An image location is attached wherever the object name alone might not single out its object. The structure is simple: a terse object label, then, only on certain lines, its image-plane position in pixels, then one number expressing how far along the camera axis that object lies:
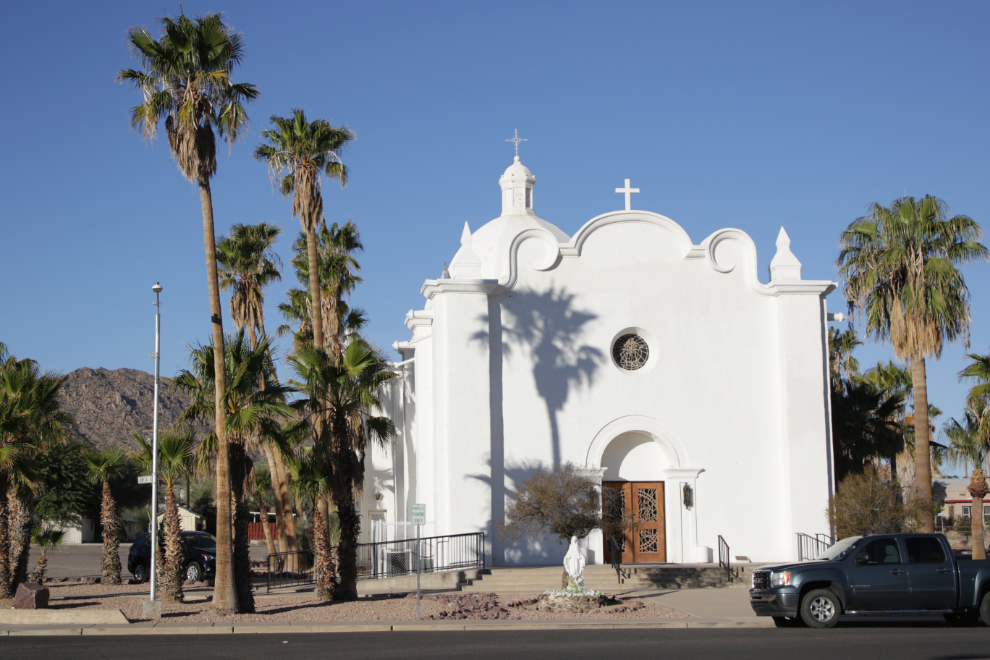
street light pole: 20.69
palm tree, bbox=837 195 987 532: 28.02
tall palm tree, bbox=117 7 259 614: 19.47
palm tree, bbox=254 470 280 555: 36.34
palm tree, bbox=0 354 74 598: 23.05
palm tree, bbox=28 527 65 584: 25.97
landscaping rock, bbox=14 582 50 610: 19.94
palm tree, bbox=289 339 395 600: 21.36
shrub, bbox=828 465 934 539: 23.30
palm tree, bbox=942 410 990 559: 29.14
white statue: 19.81
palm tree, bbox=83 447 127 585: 27.73
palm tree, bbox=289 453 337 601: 21.83
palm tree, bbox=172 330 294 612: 19.59
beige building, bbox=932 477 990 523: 57.41
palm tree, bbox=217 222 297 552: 33.06
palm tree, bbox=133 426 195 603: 22.61
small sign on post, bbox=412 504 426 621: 19.11
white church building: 25.73
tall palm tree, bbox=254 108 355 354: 24.00
